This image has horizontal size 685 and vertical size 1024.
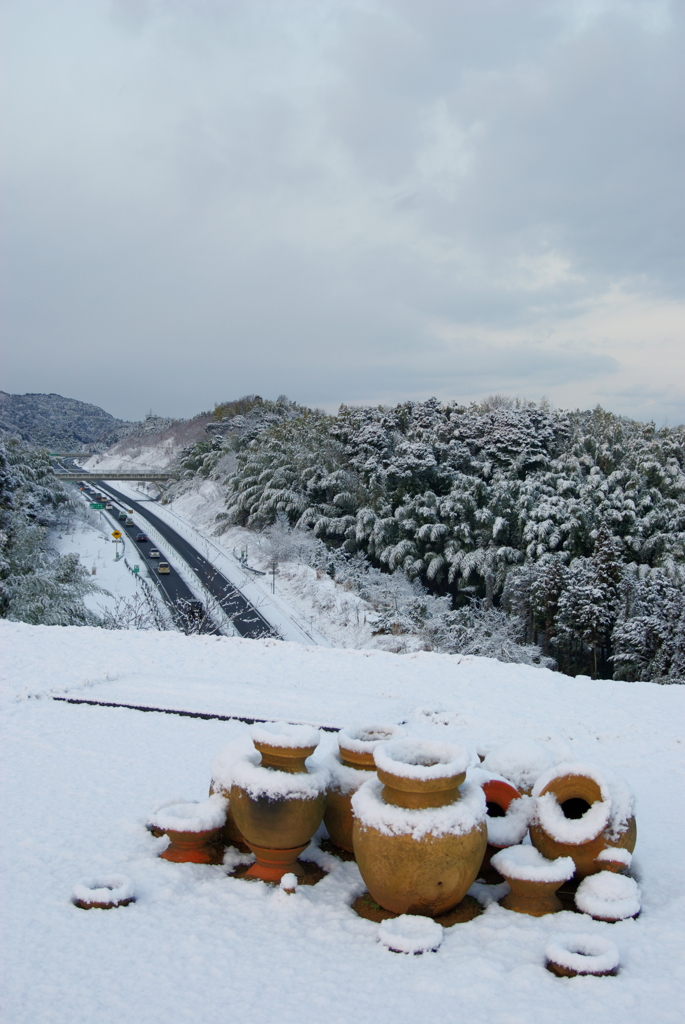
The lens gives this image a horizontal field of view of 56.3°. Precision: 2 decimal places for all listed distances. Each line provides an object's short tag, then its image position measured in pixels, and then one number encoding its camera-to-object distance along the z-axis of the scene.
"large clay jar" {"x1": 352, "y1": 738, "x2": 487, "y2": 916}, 2.64
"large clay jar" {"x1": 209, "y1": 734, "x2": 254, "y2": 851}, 3.22
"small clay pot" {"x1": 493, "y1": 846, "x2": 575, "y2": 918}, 2.77
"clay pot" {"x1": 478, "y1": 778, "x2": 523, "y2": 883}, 3.12
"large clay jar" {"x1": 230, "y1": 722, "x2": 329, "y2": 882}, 2.94
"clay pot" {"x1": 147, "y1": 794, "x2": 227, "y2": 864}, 3.13
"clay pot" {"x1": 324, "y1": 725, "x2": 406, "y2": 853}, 3.16
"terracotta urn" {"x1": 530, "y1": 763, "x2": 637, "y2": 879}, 2.89
